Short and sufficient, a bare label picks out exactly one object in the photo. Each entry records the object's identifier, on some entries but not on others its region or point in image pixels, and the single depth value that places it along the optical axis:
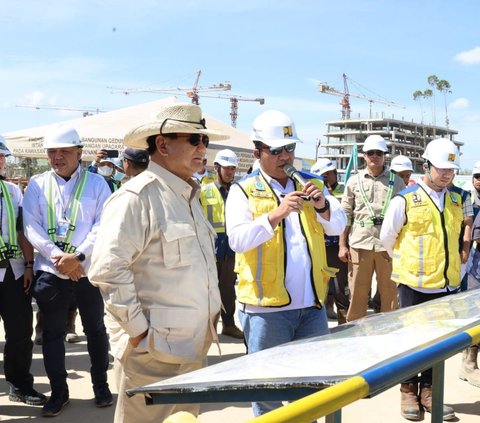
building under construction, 144.12
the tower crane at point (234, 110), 139.75
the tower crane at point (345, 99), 159.05
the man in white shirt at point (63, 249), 4.32
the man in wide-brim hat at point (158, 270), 2.51
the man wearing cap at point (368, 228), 6.25
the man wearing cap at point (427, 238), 4.39
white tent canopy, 12.07
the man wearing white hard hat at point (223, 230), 6.98
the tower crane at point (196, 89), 120.43
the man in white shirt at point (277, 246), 3.29
